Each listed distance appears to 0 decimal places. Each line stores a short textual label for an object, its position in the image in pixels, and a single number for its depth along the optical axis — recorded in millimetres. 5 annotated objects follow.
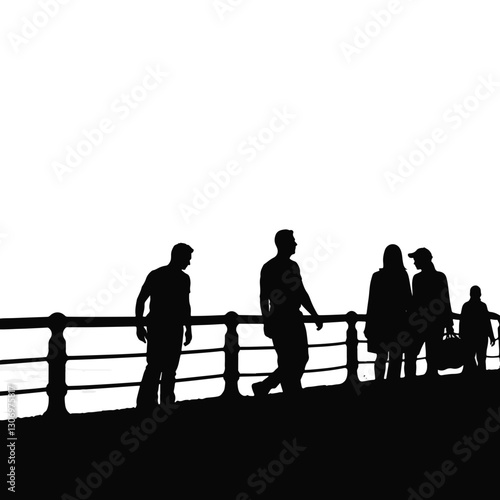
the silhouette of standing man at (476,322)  19859
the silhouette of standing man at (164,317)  11422
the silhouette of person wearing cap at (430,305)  15672
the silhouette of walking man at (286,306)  11999
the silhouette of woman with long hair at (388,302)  14547
